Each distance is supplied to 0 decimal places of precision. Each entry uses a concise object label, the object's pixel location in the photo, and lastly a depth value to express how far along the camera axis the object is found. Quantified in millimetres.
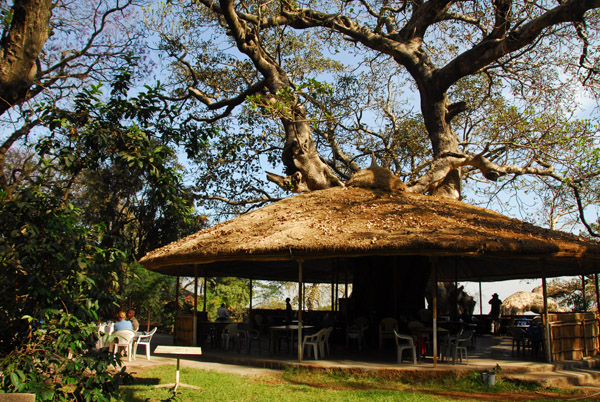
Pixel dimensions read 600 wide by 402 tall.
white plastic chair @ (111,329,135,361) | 10515
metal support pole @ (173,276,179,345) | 13458
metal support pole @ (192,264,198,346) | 12367
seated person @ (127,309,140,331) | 11609
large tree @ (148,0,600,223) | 15477
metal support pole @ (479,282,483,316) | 20766
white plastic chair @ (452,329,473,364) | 10242
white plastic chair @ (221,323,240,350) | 12945
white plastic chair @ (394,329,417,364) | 10153
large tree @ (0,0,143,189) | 4555
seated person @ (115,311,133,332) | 10781
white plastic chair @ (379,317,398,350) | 12352
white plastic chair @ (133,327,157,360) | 11297
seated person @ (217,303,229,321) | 16969
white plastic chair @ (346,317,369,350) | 12965
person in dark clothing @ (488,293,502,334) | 19844
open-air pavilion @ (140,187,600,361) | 10008
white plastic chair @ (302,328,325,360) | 10875
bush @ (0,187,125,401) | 4988
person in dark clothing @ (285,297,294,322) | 17356
